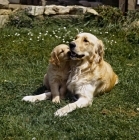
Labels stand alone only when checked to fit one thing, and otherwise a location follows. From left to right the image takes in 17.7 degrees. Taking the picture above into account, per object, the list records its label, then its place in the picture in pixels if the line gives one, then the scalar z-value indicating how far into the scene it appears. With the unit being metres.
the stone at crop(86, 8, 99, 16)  10.30
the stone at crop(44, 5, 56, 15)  10.40
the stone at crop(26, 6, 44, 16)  10.24
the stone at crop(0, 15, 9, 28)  10.15
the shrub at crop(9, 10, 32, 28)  10.04
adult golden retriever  6.11
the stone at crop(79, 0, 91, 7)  12.22
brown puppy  6.15
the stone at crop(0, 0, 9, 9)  10.84
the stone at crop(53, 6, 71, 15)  10.43
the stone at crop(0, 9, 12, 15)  10.54
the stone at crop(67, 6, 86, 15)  10.52
